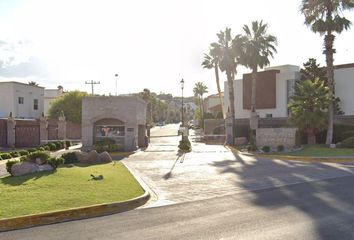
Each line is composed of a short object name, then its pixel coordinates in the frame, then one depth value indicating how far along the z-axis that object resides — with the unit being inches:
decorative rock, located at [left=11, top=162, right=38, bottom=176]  651.0
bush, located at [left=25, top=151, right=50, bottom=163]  685.9
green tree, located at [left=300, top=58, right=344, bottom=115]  1899.6
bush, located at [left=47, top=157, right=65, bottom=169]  685.9
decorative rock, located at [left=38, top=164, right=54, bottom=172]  673.1
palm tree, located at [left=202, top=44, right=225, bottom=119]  2232.9
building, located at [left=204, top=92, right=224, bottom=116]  3643.2
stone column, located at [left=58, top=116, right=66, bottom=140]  1905.1
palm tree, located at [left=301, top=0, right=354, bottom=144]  1354.6
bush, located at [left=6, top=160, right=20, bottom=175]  657.0
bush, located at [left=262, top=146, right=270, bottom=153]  1322.5
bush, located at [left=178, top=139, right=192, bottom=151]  1389.0
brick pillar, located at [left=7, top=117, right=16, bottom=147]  1603.1
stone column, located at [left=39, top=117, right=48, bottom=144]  1699.1
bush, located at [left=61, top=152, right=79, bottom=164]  897.5
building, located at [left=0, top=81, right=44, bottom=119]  2343.8
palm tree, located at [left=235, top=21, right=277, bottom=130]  1984.5
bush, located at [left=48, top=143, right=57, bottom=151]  1400.5
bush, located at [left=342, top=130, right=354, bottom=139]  1421.8
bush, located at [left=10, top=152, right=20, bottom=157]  1075.5
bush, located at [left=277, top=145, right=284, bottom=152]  1342.3
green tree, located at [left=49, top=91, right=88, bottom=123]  2529.5
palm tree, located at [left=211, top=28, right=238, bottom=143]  2111.2
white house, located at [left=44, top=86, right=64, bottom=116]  3424.0
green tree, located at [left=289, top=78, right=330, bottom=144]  1376.7
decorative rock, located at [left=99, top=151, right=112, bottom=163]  951.0
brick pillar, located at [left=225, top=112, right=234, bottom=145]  1745.8
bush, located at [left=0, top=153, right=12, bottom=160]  1044.5
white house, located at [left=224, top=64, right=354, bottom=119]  2154.3
